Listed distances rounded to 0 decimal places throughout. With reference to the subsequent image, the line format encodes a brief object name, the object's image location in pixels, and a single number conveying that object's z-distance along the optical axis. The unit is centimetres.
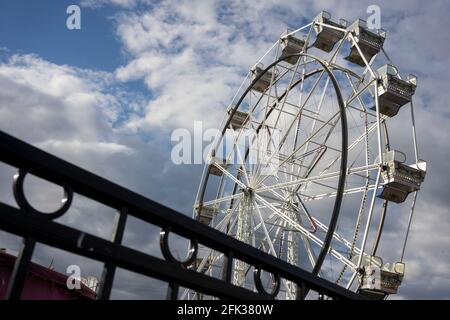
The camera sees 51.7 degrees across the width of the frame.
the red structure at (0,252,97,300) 993
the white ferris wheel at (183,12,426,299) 1312
